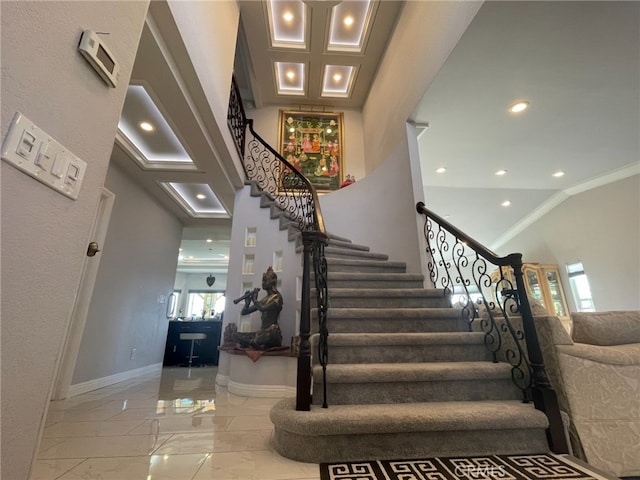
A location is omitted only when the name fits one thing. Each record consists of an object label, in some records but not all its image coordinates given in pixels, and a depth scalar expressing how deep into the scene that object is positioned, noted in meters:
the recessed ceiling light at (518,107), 3.10
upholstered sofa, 1.42
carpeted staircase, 1.40
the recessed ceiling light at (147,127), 3.21
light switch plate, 0.74
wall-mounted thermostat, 0.99
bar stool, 5.74
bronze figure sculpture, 3.18
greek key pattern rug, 1.20
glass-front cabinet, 5.83
